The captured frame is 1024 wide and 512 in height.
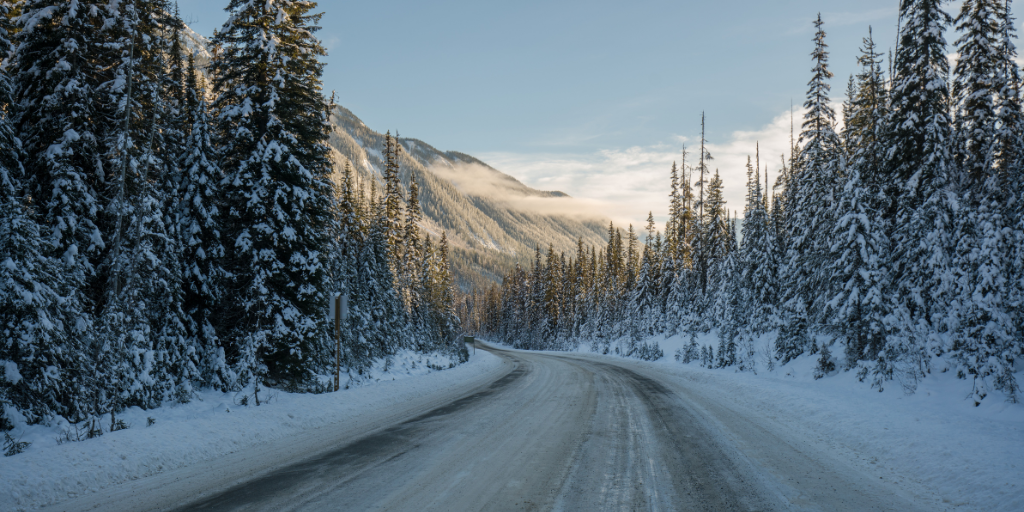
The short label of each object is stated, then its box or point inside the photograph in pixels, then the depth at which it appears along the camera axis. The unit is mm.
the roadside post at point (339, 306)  14346
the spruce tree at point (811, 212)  21047
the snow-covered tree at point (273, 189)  14484
